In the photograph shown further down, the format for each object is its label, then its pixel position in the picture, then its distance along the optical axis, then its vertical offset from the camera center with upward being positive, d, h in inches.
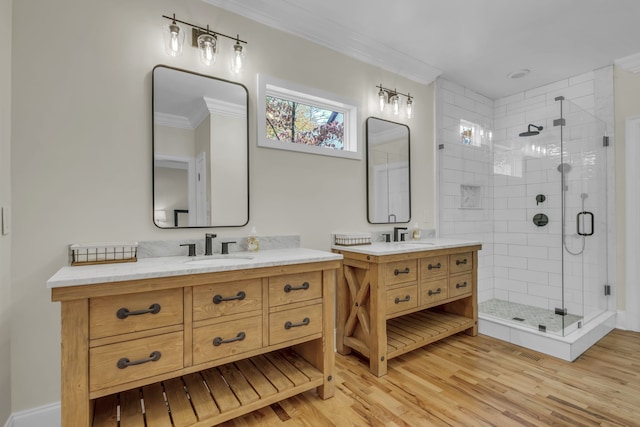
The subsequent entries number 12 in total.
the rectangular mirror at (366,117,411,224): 115.6 +15.9
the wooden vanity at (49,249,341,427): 51.1 -23.8
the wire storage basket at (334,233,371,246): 103.3 -8.0
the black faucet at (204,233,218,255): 79.4 -7.0
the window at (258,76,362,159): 94.1 +30.7
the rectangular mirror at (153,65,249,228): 77.5 +16.8
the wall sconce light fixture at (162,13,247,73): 76.0 +43.0
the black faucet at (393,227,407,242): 118.5 -7.5
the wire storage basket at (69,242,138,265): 65.8 -7.9
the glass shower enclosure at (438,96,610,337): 120.0 +1.2
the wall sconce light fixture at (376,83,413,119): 117.3 +43.2
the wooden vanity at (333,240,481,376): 90.0 -25.0
